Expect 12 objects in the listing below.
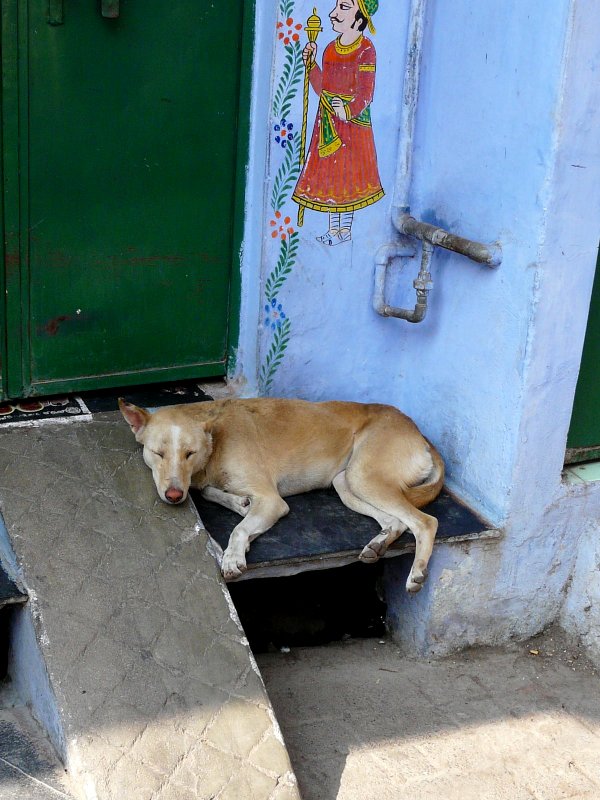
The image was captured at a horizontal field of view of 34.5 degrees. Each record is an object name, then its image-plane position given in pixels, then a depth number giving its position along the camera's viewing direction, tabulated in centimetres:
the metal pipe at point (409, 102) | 485
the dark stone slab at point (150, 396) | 505
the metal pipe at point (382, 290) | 497
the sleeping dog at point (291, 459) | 439
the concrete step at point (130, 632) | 354
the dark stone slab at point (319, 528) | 436
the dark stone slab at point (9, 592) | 386
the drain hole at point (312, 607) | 506
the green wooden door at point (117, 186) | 448
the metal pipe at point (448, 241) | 456
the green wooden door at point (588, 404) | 483
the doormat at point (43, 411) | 477
